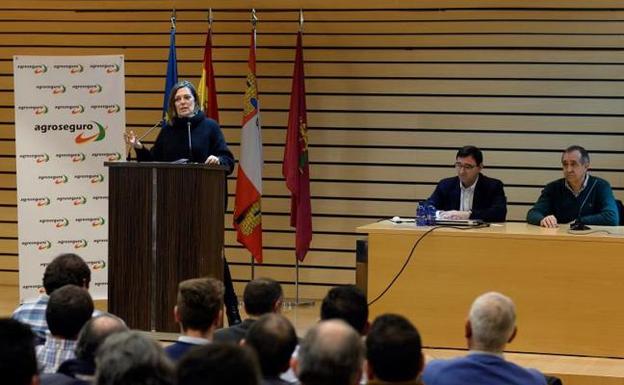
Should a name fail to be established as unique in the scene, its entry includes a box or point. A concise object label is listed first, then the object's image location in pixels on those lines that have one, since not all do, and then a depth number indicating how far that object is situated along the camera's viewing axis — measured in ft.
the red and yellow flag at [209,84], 44.30
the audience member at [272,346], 15.30
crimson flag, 44.34
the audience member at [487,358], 17.68
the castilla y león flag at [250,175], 43.63
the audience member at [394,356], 14.78
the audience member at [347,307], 19.42
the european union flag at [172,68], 43.70
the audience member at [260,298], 21.05
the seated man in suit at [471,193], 35.93
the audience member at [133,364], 12.28
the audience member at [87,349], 16.04
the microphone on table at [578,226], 31.22
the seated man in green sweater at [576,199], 34.54
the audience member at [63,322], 18.40
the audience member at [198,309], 18.88
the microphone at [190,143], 32.84
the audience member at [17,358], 12.79
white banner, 41.06
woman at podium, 32.61
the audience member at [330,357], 13.51
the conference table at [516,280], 30.24
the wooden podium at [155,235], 28.78
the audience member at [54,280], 22.75
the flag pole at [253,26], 44.17
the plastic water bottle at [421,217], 32.63
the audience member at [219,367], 10.73
